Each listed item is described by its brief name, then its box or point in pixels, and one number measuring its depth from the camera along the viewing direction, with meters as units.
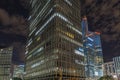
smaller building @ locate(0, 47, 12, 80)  170.62
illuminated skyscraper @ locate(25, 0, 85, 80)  67.75
